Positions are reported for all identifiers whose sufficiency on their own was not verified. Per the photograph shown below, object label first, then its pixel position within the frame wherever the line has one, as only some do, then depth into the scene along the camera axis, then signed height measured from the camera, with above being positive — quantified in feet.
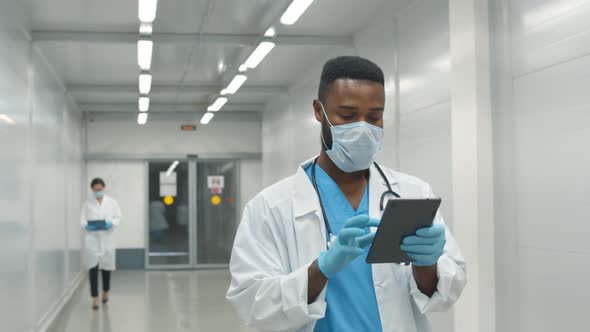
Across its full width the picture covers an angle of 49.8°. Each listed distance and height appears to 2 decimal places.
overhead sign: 46.75 +5.14
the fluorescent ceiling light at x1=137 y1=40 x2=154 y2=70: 22.65 +5.43
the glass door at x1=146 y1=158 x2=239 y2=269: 46.57 -1.15
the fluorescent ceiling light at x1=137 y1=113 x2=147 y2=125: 42.24 +5.42
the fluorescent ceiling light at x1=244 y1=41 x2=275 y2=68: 22.99 +5.43
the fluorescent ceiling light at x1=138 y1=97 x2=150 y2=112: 35.45 +5.46
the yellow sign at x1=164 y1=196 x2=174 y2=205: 46.83 -0.21
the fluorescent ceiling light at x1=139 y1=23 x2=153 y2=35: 21.30 +5.76
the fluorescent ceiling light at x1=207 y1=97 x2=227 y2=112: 35.34 +5.37
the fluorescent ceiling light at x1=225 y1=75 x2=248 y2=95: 28.66 +5.34
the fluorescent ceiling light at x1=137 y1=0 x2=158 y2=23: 17.58 +5.40
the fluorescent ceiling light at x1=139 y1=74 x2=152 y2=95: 28.12 +5.37
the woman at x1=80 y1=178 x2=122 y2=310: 29.04 -1.80
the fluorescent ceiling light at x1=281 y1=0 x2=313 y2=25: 17.39 +5.24
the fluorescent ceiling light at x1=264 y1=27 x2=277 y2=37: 21.83 +5.71
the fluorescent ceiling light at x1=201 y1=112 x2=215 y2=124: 41.41 +5.31
